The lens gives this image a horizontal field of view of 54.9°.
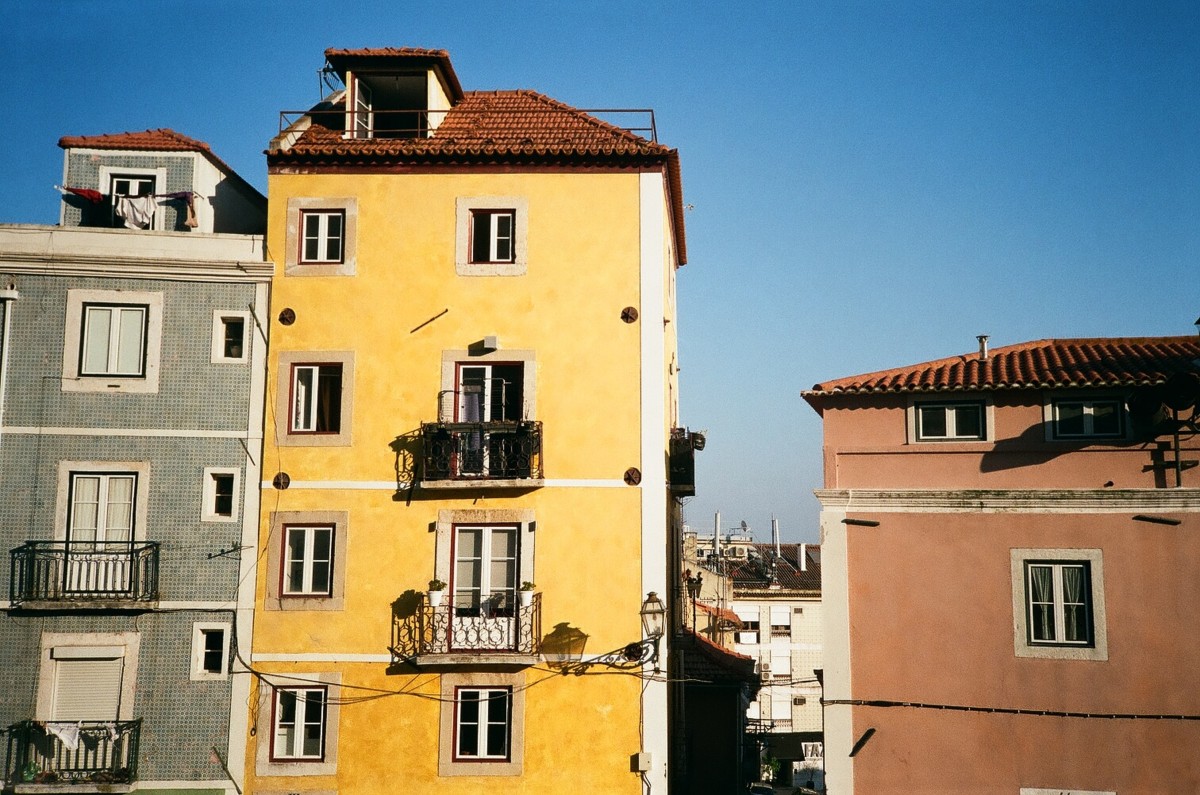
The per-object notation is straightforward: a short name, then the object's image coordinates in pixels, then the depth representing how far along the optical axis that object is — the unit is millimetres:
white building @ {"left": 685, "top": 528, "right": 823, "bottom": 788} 69750
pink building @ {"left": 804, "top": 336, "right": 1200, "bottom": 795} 19859
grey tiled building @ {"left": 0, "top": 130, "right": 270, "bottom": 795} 20438
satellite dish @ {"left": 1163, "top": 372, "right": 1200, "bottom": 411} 19594
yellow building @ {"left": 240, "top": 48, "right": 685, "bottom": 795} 20375
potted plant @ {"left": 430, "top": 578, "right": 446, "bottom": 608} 20391
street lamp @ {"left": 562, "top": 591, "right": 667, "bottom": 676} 20391
